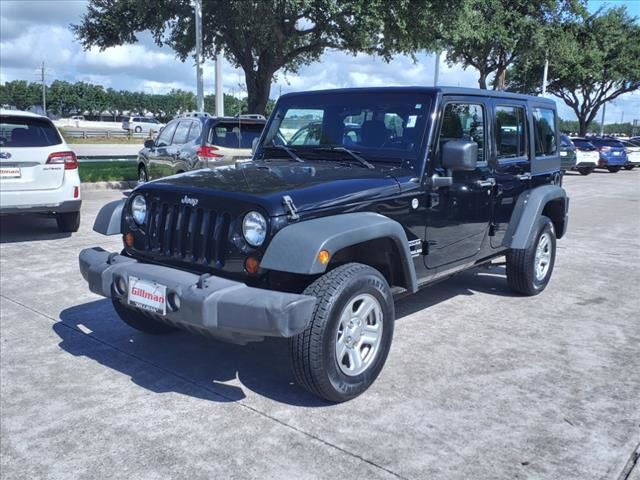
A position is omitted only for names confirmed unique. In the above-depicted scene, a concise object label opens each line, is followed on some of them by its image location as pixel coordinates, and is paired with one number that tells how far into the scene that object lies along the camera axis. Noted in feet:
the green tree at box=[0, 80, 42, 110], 267.18
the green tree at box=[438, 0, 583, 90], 79.46
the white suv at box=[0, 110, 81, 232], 24.73
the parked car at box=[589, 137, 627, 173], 86.84
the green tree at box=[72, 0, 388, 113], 49.37
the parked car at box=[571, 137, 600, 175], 80.94
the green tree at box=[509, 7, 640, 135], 88.43
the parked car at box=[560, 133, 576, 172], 65.36
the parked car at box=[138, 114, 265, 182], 32.37
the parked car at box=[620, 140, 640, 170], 95.25
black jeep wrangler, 10.98
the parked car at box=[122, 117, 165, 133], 195.83
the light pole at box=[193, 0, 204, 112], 51.89
